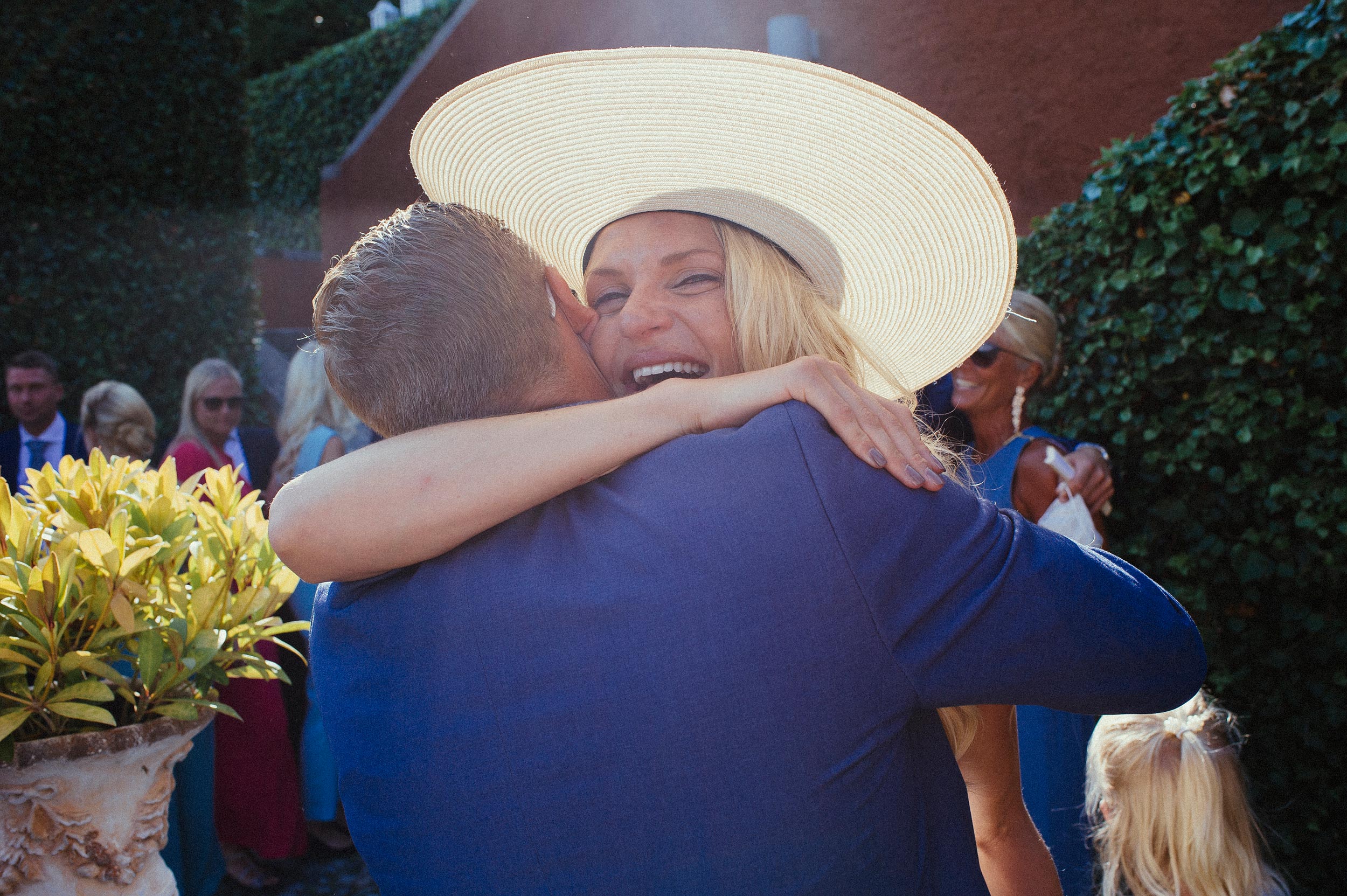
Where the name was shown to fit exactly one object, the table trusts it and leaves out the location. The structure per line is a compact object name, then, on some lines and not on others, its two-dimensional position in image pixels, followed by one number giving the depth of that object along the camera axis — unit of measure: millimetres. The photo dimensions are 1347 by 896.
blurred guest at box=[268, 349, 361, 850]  5203
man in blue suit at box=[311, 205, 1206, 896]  1175
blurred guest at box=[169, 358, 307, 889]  4879
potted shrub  1941
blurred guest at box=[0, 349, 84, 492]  6238
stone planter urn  1997
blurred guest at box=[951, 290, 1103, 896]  3301
